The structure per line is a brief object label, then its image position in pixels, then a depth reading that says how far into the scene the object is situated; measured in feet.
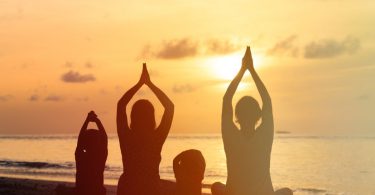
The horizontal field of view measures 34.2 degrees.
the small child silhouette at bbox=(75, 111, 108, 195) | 25.18
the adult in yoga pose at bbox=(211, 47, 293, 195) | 23.32
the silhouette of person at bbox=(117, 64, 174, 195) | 24.54
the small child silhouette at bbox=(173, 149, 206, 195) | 22.41
